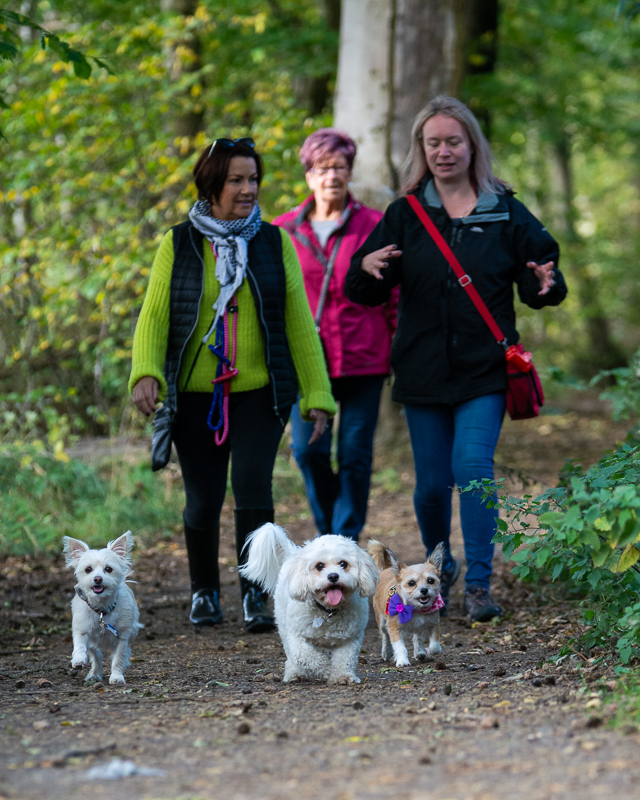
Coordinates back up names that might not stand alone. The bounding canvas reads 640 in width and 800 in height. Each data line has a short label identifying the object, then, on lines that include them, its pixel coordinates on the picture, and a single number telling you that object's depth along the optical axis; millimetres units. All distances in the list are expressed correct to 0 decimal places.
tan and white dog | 8820
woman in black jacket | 10523
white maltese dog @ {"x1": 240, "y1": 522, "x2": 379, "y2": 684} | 7953
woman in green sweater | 10273
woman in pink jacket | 12062
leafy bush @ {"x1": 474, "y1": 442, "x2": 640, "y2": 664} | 6554
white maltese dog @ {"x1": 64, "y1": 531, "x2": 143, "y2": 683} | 8562
